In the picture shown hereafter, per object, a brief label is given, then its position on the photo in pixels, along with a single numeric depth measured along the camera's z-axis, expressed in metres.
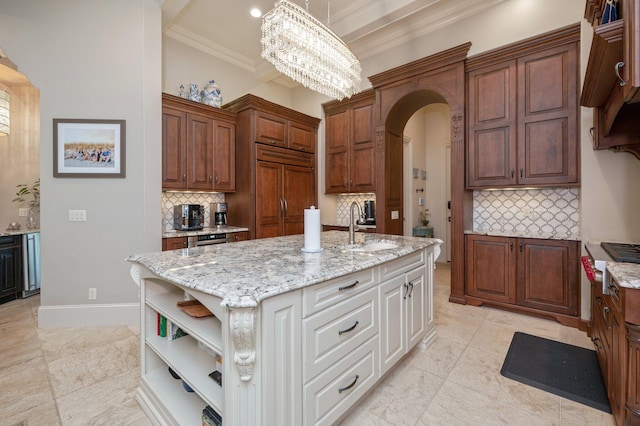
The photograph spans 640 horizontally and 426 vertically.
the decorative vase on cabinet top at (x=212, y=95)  4.02
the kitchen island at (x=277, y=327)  1.09
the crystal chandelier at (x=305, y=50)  2.03
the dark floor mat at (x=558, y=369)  1.86
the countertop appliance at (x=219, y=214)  4.12
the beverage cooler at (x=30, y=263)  3.89
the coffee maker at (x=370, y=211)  4.51
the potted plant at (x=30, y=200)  4.20
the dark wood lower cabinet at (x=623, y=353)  1.37
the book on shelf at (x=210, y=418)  1.25
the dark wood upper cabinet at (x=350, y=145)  4.38
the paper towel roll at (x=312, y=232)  1.87
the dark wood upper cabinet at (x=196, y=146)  3.49
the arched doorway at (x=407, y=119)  3.46
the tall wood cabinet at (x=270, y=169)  4.00
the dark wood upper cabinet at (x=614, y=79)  1.21
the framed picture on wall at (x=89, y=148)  2.92
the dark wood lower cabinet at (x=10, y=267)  3.65
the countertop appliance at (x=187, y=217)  3.64
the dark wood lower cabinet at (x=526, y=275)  2.86
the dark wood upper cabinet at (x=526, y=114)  2.85
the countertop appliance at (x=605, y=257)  1.66
